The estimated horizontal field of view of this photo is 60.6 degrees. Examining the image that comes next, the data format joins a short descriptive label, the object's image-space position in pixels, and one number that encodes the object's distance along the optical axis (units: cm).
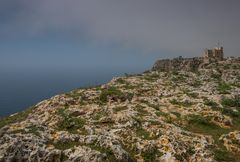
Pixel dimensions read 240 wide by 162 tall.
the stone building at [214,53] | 7518
